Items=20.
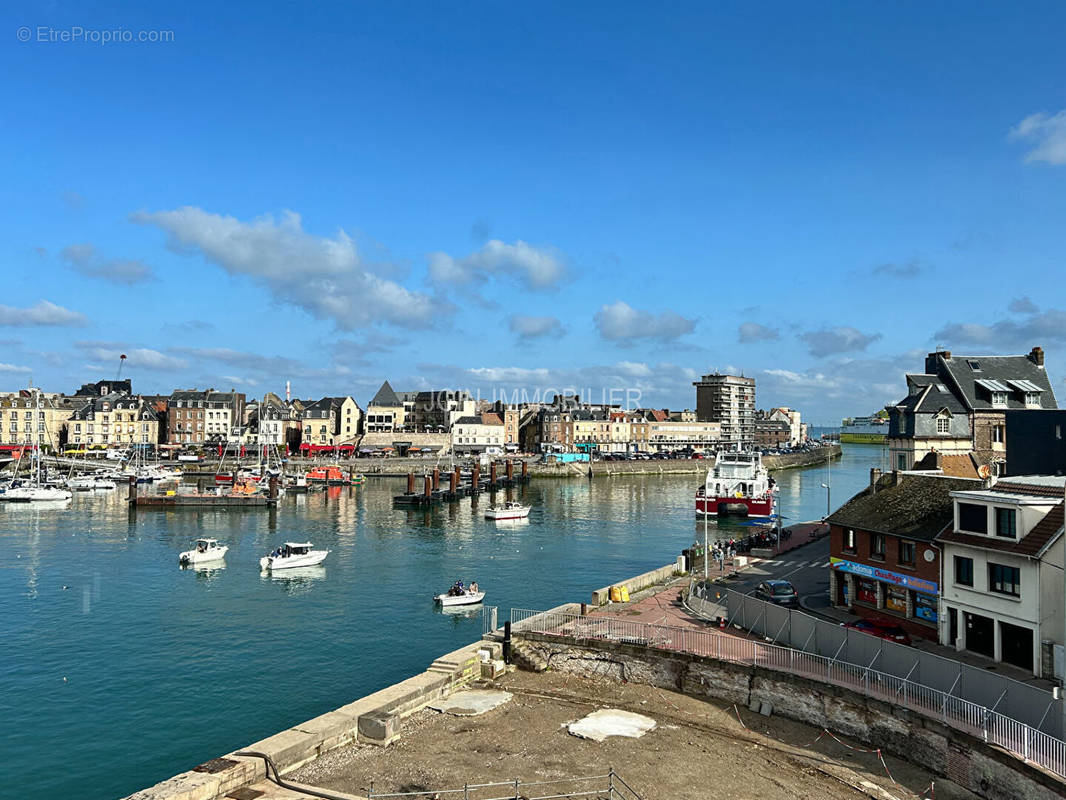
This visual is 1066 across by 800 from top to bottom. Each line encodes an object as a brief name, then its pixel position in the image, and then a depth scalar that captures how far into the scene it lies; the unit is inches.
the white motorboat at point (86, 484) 4671.8
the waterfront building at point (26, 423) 6536.4
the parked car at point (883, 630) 1178.6
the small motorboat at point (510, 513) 3476.9
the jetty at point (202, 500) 3865.7
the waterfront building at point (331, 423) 7253.9
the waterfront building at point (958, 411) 1988.2
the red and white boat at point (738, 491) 3489.2
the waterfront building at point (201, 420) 7155.5
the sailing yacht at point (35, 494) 3988.7
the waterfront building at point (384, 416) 7583.7
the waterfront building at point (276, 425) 7086.6
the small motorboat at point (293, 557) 2298.2
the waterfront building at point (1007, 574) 1039.0
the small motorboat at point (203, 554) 2379.4
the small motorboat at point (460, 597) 1860.2
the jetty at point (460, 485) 4097.0
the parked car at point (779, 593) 1471.7
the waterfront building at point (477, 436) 7551.7
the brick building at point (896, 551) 1266.0
